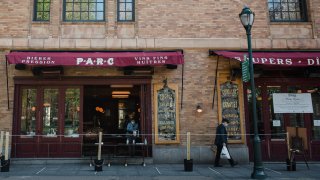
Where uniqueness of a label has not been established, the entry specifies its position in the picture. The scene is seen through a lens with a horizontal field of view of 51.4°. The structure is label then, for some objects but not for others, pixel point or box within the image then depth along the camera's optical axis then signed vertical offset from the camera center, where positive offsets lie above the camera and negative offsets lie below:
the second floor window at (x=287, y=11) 14.00 +4.50
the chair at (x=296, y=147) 11.12 -1.02
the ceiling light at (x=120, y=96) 18.81 +1.36
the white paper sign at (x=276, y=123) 13.38 -0.24
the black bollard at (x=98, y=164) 10.61 -1.42
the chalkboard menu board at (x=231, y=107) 13.06 +0.43
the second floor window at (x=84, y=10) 13.50 +4.49
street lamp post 9.55 +0.04
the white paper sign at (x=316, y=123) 13.48 -0.26
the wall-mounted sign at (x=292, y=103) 13.43 +0.57
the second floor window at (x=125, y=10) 13.56 +4.47
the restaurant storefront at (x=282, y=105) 13.21 +0.48
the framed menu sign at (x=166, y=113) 12.80 +0.22
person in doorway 13.17 -0.40
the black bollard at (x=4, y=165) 10.38 -1.36
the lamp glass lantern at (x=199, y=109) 12.80 +0.36
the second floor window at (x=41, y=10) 13.34 +4.45
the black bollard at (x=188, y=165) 10.73 -1.50
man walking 12.00 -0.80
